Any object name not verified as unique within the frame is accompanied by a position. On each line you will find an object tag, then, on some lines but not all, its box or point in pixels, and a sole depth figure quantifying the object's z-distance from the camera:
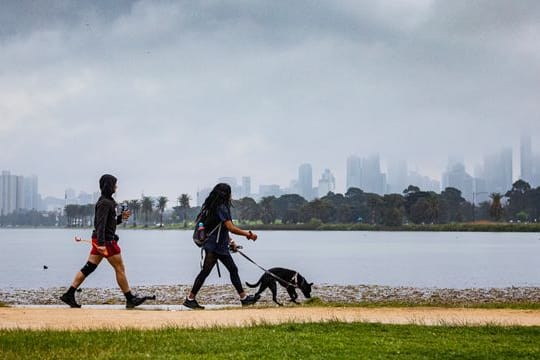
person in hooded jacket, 13.59
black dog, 16.06
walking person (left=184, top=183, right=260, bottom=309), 14.32
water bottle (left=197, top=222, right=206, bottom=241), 14.36
